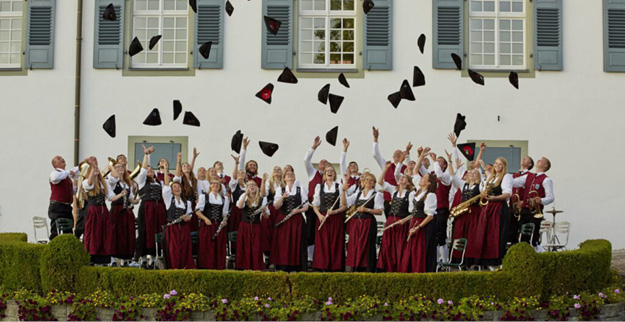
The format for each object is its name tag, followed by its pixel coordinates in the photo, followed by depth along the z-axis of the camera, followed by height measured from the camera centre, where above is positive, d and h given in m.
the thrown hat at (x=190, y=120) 19.44 +1.41
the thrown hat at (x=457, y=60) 19.20 +2.58
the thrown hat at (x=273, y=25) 19.14 +3.20
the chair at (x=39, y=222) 17.23 -0.51
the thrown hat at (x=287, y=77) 19.19 +2.22
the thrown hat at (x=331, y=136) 19.14 +1.11
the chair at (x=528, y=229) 14.70 -0.45
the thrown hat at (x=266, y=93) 19.25 +1.92
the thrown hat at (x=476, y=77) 18.89 +2.22
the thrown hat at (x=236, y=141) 19.20 +1.00
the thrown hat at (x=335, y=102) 19.31 +1.77
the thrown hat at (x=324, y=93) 19.33 +1.93
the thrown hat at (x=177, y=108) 19.42 +1.63
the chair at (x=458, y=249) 14.22 -0.73
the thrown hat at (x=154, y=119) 19.39 +1.42
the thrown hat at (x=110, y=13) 18.88 +3.36
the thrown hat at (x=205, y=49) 19.22 +2.73
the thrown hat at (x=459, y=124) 19.16 +1.37
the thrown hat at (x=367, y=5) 18.09 +3.43
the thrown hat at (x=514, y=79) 18.97 +2.21
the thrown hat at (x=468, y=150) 18.30 +0.86
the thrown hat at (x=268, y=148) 19.16 +0.88
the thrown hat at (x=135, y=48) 18.80 +2.70
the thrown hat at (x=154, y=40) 18.84 +2.87
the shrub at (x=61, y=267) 13.17 -0.96
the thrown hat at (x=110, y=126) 19.45 +1.27
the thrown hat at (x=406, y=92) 19.27 +1.97
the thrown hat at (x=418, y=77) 19.36 +2.26
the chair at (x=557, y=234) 16.05 -0.66
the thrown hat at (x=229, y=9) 18.74 +3.46
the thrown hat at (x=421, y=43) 18.74 +2.87
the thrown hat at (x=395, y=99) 19.31 +1.85
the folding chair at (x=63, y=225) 15.50 -0.50
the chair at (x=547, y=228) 16.84 -0.50
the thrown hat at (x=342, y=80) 18.59 +2.11
